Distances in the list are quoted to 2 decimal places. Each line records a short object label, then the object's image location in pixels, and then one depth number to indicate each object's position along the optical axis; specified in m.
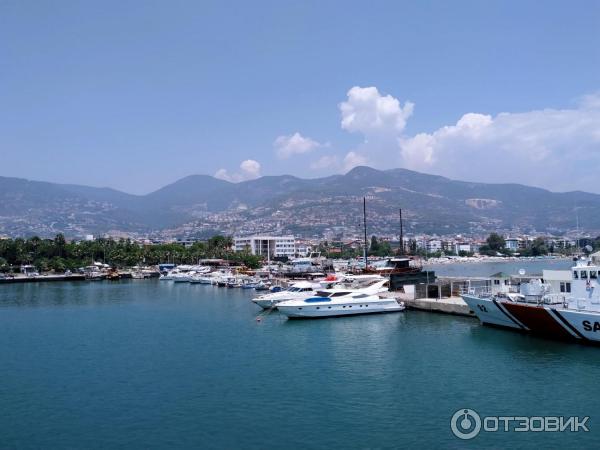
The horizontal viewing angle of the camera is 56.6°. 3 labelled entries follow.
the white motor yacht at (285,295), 44.90
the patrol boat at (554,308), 27.28
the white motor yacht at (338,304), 39.81
